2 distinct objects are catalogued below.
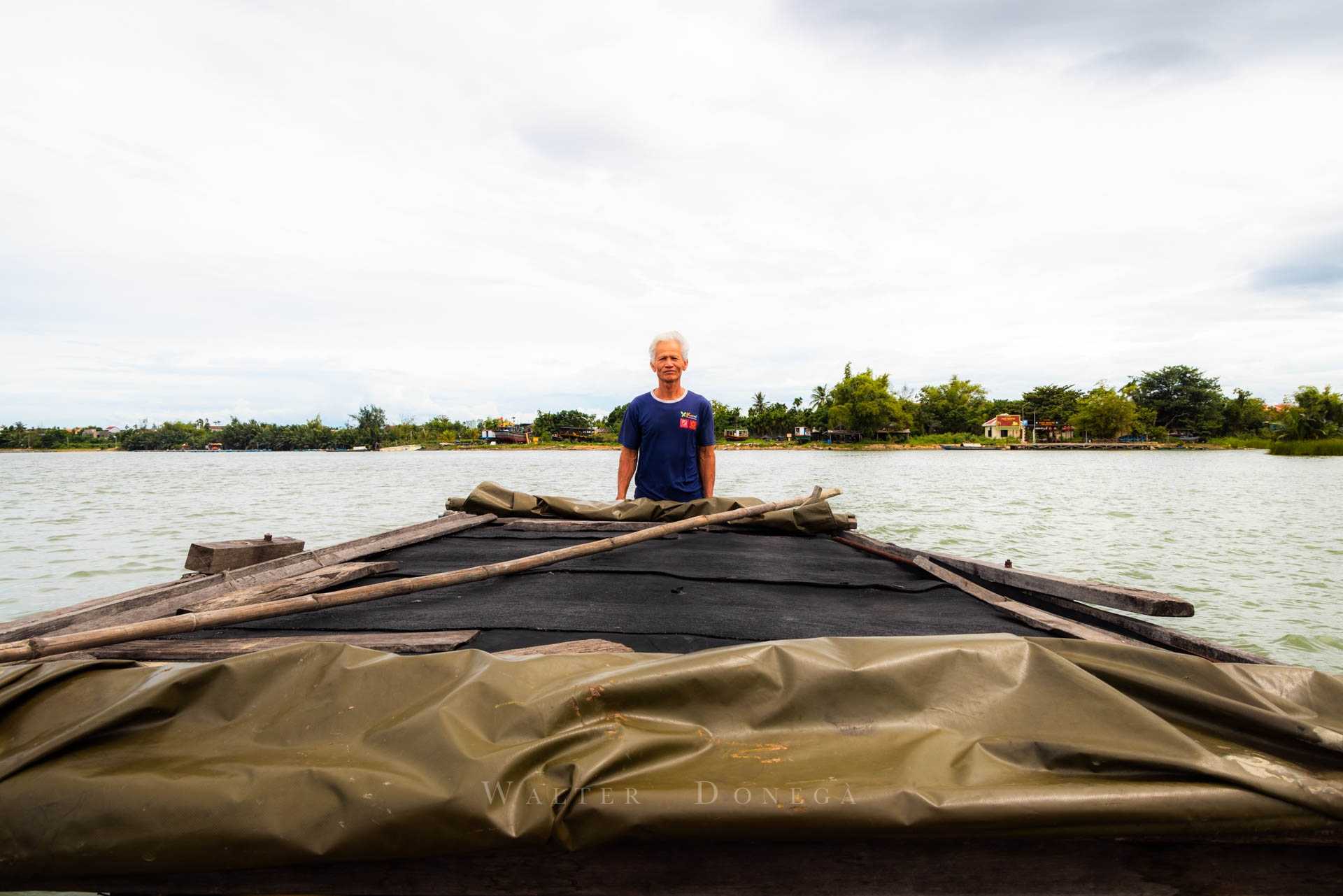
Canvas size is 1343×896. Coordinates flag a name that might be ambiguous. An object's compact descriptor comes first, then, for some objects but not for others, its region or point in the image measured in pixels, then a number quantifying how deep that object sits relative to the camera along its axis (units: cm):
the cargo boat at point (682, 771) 96
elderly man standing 457
